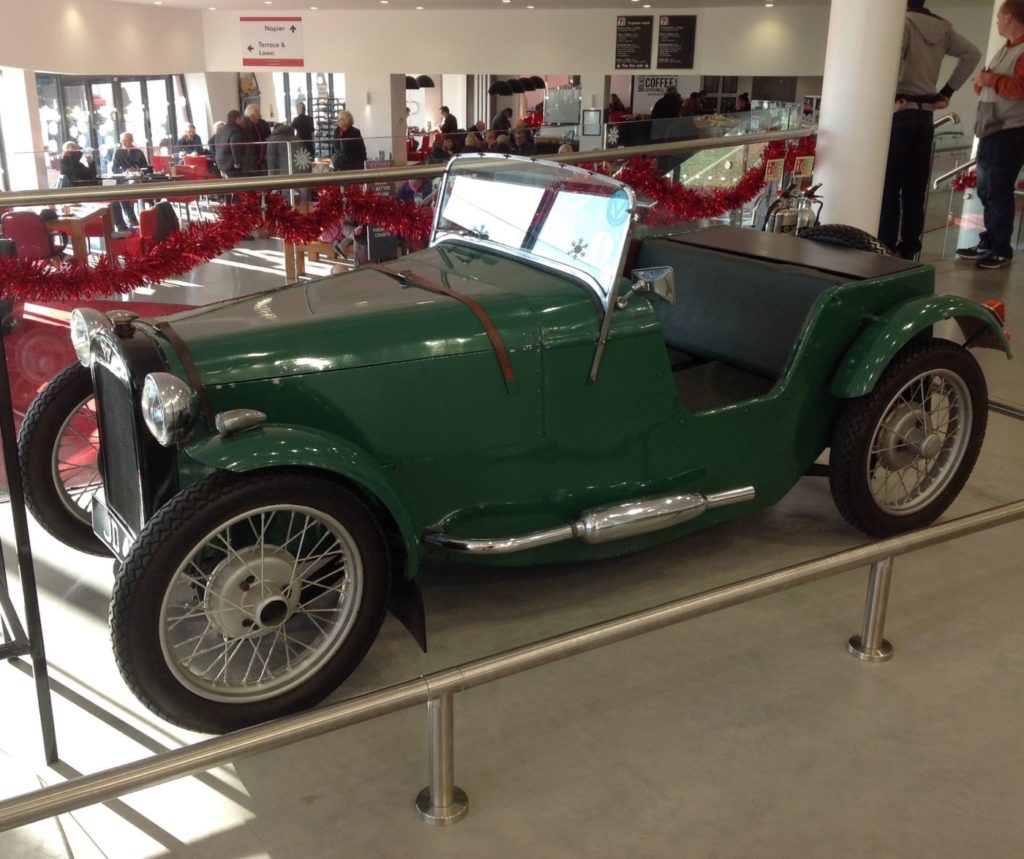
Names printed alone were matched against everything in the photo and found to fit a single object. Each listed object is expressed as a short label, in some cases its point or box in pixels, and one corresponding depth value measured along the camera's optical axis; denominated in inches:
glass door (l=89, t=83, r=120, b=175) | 738.2
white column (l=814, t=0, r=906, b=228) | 232.8
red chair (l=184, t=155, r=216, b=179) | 421.1
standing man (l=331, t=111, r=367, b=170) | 344.5
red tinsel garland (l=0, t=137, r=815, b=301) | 153.3
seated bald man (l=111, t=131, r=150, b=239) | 450.6
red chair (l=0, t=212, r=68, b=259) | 170.7
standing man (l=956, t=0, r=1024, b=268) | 279.4
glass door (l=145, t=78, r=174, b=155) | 796.6
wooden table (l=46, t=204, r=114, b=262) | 174.6
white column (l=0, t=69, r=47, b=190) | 615.5
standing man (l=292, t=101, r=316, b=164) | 648.4
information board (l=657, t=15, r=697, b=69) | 680.4
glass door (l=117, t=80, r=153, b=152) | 765.1
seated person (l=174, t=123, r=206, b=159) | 453.6
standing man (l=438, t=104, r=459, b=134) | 601.7
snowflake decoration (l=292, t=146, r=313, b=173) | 318.7
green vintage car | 96.3
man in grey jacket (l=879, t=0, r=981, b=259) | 261.1
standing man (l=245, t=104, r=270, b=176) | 564.4
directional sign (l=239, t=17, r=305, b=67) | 779.4
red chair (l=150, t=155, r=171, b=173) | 455.0
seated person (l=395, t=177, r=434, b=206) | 185.8
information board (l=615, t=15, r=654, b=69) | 696.4
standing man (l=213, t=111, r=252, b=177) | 349.4
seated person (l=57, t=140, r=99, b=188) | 398.9
